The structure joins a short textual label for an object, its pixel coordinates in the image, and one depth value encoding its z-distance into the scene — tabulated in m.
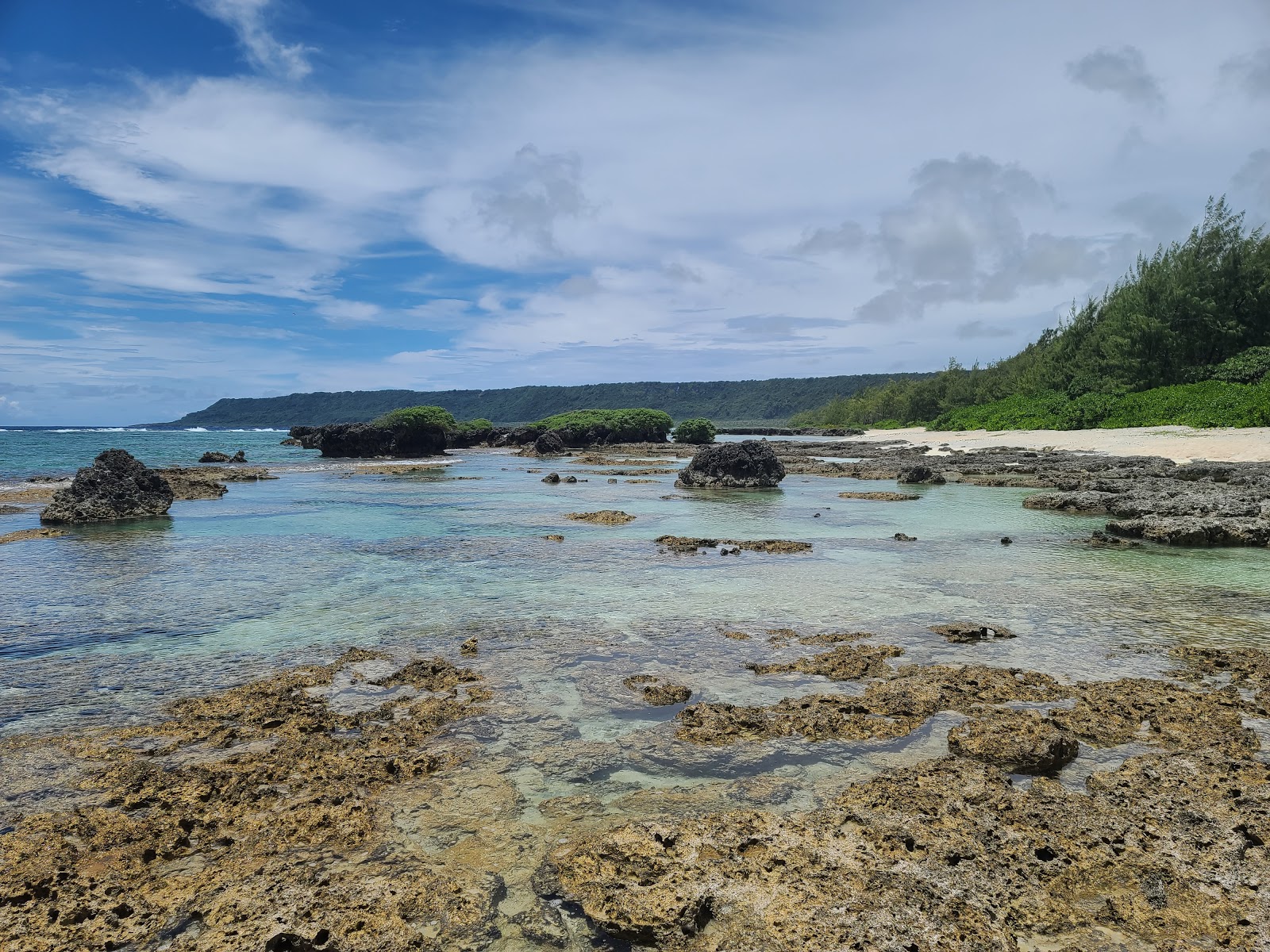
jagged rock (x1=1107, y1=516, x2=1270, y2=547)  13.54
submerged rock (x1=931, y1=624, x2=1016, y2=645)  8.34
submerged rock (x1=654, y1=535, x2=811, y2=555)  14.57
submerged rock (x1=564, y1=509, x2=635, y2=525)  18.81
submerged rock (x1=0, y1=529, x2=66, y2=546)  15.87
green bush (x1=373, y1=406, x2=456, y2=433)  57.03
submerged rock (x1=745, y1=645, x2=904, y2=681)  7.22
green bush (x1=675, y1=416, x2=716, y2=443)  78.56
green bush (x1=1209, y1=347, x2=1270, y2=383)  38.16
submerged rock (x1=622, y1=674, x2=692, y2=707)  6.55
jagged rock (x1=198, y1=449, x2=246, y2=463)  50.97
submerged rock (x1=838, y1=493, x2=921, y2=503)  23.44
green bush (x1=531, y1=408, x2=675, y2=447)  75.31
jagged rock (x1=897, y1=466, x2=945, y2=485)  29.02
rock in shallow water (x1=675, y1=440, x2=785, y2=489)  28.30
